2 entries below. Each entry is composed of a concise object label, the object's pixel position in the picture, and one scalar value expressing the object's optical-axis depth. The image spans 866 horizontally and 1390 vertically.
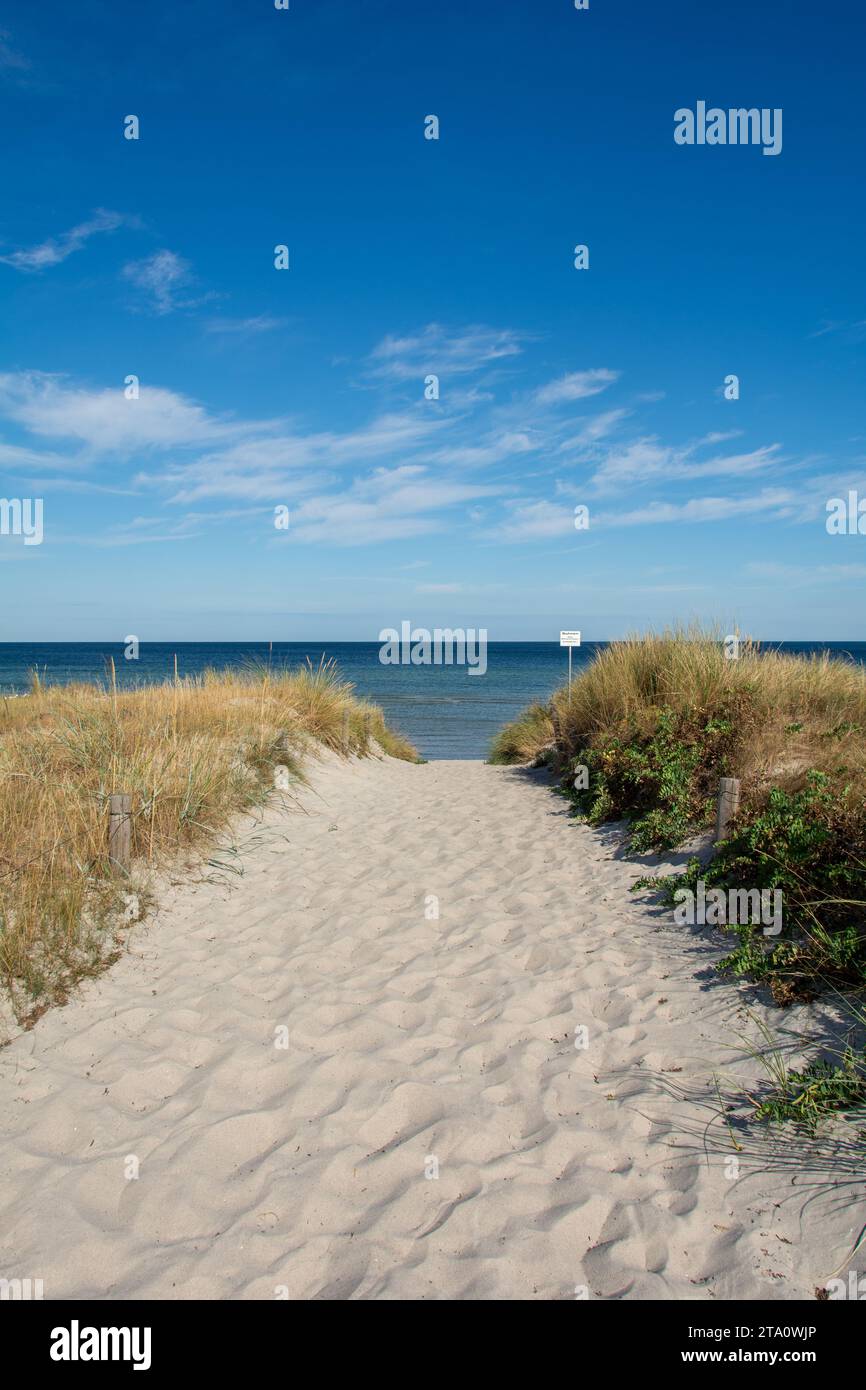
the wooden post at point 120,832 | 5.74
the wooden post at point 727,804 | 6.09
